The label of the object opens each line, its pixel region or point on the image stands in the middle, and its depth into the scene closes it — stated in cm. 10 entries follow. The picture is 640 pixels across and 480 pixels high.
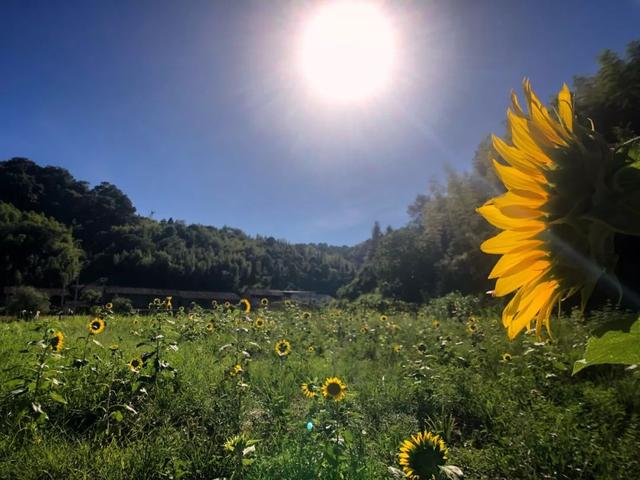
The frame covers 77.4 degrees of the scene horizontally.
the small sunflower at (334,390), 227
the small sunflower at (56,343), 245
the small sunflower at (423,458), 123
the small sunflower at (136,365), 255
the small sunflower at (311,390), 236
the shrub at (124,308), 704
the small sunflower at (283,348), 357
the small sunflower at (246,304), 604
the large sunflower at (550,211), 29
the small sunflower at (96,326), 344
